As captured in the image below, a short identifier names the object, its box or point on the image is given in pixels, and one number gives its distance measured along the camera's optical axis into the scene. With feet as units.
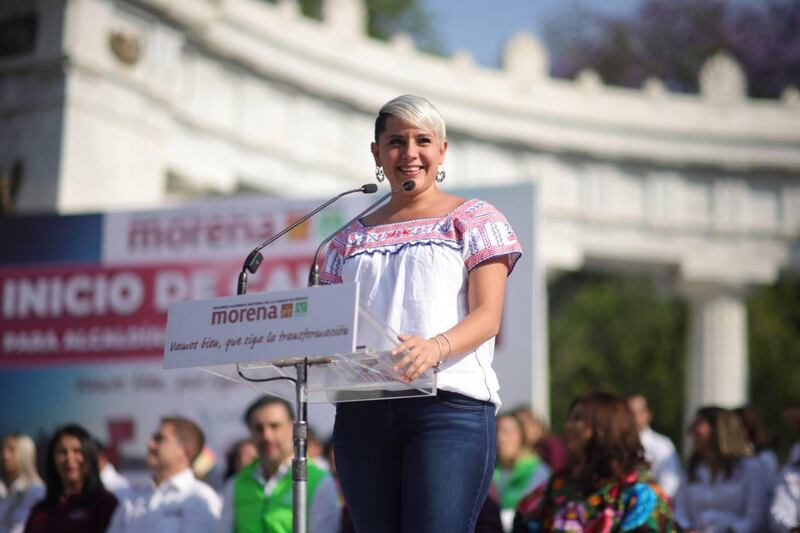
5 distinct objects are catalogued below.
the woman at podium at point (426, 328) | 24.50
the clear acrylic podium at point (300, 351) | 23.35
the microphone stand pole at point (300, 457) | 24.66
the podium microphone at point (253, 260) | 26.58
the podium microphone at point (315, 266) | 26.22
